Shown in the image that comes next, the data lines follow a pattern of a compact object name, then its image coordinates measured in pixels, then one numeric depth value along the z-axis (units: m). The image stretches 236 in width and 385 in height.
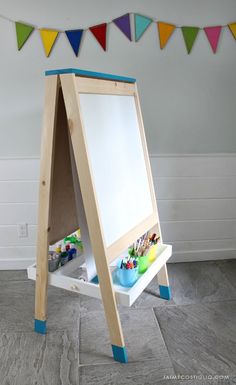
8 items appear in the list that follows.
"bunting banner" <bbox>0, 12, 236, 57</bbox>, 1.80
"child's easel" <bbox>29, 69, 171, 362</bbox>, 1.20
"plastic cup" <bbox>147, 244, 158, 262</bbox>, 1.52
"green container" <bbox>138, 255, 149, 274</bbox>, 1.46
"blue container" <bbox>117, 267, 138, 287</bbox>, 1.36
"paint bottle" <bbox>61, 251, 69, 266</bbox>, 1.57
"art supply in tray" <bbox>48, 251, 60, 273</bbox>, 1.51
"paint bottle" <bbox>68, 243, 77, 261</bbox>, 1.61
